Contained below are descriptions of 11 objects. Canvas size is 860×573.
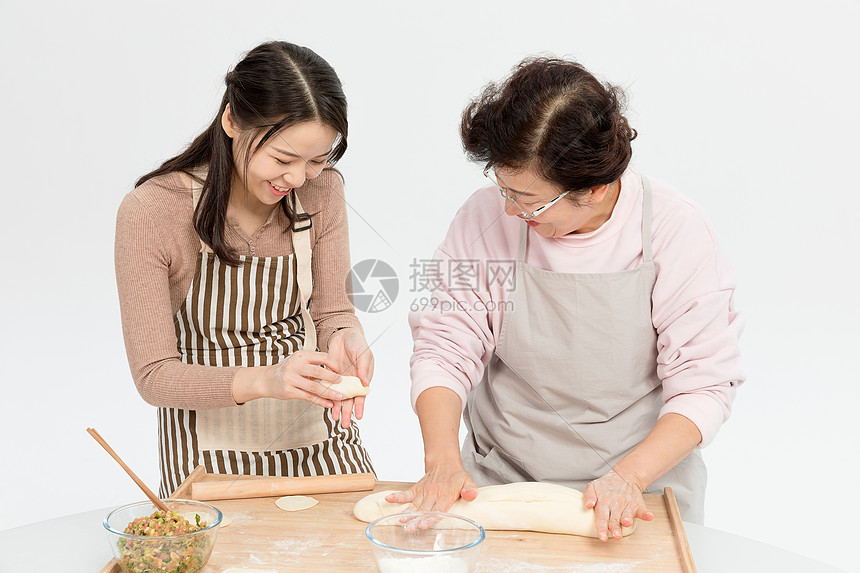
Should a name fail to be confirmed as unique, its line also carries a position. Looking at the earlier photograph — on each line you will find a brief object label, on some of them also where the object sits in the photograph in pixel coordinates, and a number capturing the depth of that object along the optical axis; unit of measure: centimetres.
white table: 153
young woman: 180
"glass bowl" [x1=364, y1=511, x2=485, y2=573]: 139
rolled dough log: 155
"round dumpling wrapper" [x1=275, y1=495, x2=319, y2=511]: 164
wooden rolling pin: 169
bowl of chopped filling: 135
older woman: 168
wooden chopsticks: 142
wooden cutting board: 145
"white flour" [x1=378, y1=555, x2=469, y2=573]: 129
